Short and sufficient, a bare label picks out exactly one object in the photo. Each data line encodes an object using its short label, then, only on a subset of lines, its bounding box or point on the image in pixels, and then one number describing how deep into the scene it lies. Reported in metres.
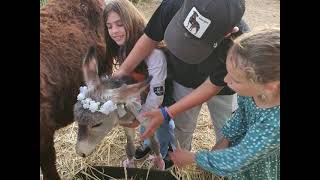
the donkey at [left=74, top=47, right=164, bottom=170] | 1.67
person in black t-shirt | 1.53
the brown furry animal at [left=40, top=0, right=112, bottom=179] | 1.83
